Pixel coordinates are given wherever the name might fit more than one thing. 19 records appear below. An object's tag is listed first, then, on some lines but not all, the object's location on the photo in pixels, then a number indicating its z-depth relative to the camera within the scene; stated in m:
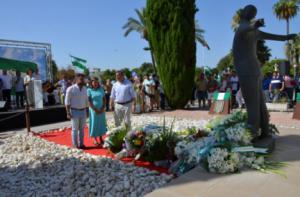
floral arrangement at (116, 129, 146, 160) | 5.62
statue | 4.96
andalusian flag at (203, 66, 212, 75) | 24.83
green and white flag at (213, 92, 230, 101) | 11.84
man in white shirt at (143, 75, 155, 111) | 14.23
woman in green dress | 7.06
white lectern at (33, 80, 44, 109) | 11.28
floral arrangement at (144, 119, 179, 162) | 5.35
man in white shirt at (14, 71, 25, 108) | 12.96
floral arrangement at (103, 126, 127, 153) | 6.22
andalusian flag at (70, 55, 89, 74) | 18.16
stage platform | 10.76
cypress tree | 14.07
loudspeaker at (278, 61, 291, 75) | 12.66
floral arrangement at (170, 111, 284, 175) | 4.28
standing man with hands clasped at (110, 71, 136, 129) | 7.21
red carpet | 5.41
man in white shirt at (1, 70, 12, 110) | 12.50
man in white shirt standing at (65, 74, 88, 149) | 6.77
